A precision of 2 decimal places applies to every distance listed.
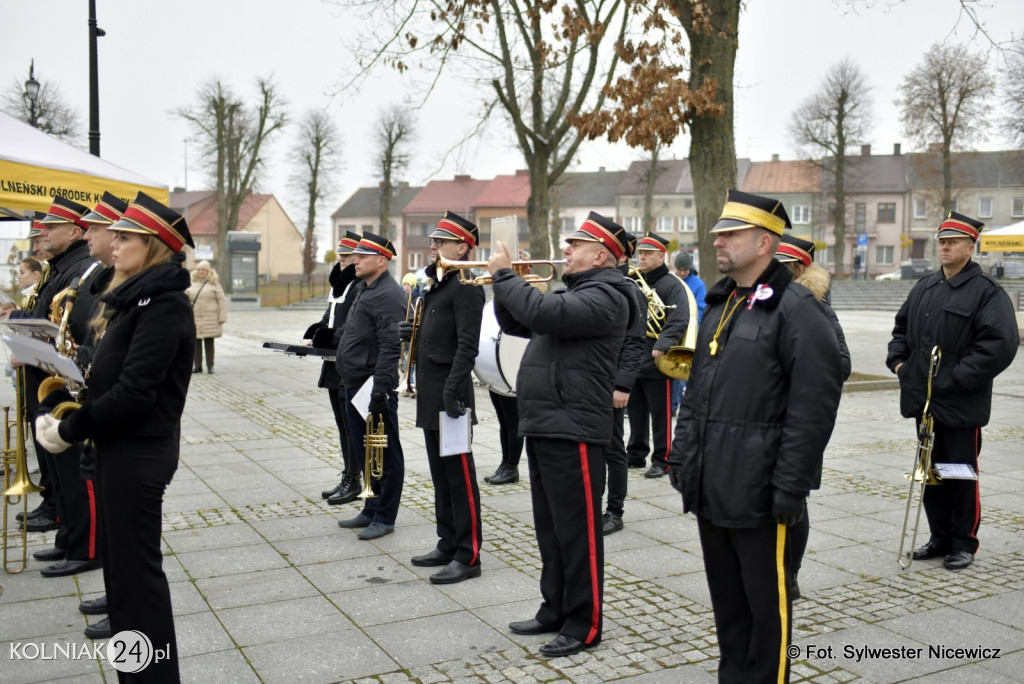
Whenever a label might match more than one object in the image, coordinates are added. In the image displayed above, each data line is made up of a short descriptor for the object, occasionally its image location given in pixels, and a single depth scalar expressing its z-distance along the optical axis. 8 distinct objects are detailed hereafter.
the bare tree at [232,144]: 50.78
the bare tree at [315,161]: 63.56
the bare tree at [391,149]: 60.44
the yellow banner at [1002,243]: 22.44
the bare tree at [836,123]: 59.75
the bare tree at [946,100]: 48.81
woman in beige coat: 16.36
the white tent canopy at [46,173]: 8.17
